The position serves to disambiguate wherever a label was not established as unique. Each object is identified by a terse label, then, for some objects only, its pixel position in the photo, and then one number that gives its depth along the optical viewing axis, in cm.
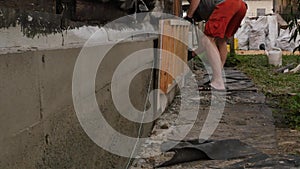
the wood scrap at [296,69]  784
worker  473
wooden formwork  375
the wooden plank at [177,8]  540
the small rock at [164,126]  369
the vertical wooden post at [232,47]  1018
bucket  948
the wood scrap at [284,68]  827
